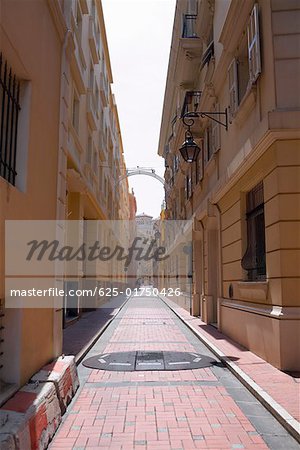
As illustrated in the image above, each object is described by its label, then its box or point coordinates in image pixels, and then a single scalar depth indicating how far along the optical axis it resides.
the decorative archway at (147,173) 36.16
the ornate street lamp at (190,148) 11.64
